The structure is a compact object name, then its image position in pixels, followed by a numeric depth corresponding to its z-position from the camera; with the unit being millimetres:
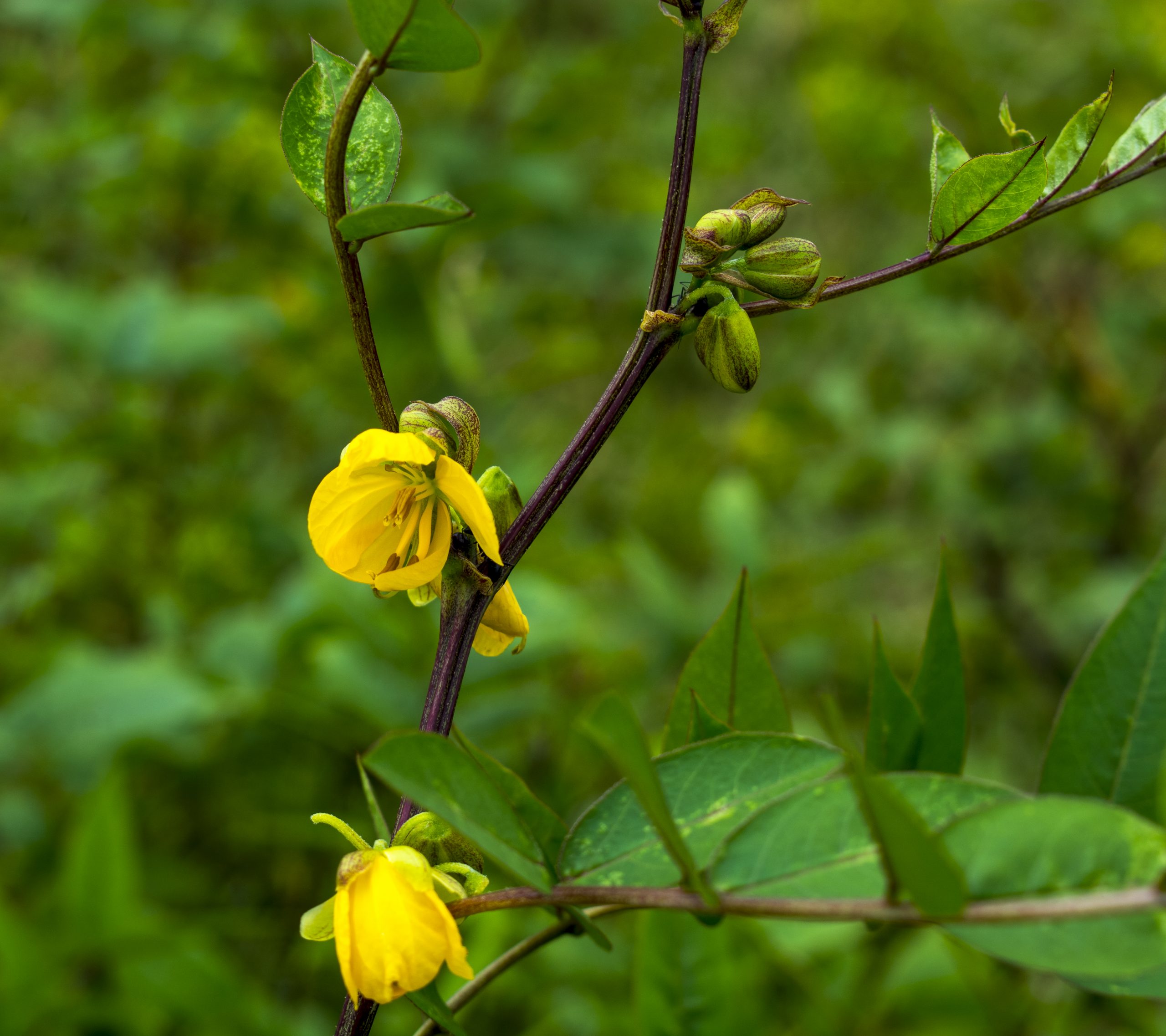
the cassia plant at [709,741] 394
